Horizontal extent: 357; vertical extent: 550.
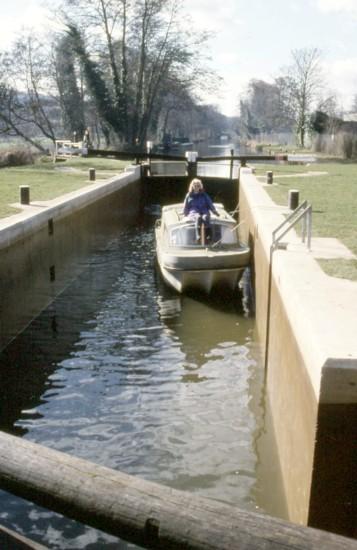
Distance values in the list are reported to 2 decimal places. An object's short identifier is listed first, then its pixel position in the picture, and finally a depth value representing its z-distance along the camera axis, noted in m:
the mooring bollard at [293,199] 13.21
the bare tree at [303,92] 67.16
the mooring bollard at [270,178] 20.78
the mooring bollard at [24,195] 13.49
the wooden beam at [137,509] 1.88
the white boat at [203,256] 11.88
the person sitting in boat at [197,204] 13.09
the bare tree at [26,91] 44.44
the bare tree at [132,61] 42.34
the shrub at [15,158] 31.61
